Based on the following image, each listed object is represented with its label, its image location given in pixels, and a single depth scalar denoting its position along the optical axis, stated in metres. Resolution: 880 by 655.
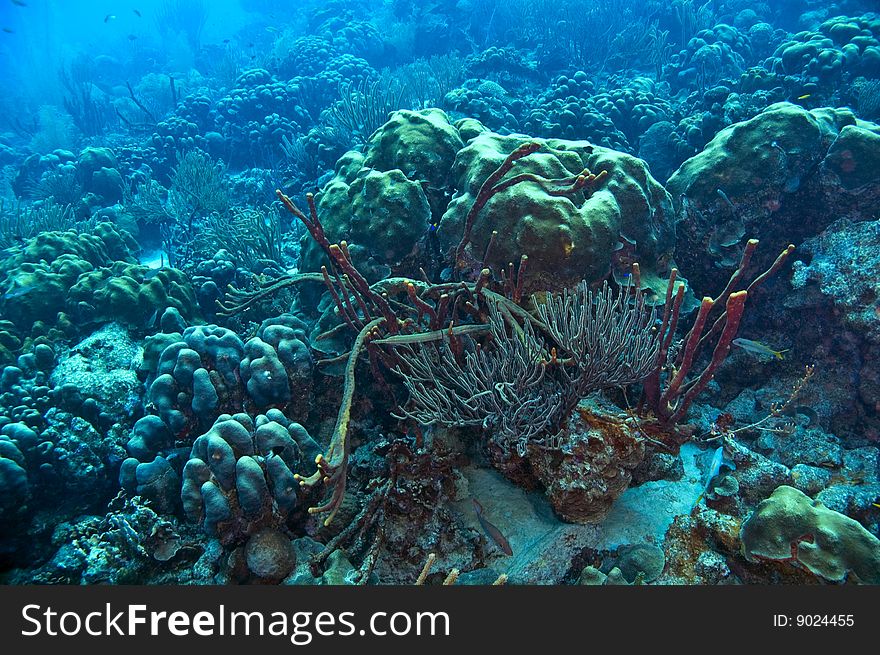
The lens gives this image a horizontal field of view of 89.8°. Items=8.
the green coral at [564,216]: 3.32
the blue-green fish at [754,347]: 3.48
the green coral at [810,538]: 2.12
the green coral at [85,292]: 4.68
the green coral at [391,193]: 4.07
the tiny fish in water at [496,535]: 2.71
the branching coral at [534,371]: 2.49
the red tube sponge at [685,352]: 2.07
